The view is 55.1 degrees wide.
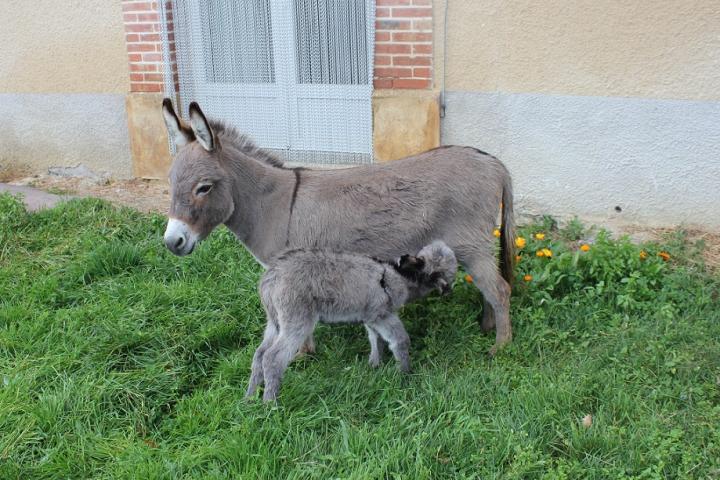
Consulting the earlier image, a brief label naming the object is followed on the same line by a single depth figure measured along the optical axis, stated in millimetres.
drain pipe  5492
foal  3414
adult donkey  3662
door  5996
